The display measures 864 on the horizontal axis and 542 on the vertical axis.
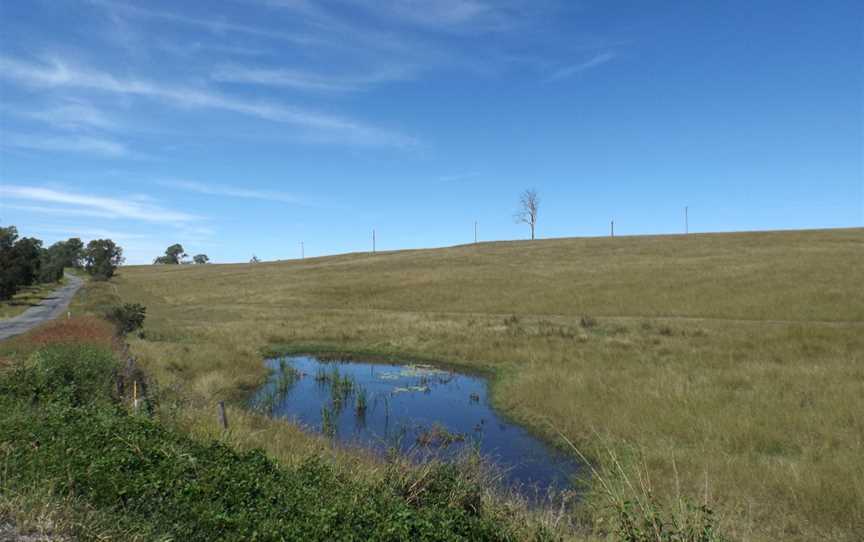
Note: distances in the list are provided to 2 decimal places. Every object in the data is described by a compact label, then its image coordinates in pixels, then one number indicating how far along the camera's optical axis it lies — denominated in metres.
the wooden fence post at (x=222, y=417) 9.77
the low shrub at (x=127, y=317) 28.76
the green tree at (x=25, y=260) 59.10
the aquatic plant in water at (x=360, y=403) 16.39
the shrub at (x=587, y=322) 29.06
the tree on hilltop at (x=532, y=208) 126.50
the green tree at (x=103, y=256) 102.54
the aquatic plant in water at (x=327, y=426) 12.40
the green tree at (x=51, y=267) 104.57
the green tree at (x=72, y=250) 164.88
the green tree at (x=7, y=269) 53.85
